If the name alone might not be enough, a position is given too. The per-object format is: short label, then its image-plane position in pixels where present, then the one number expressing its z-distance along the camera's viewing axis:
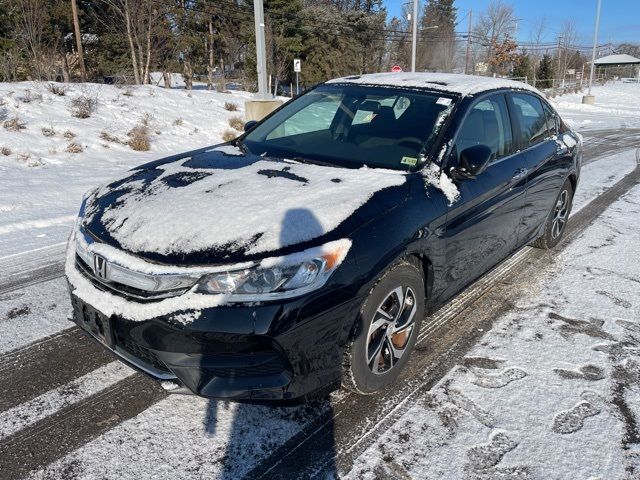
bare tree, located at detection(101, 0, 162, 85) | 21.19
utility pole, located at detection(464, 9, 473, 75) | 46.00
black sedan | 2.11
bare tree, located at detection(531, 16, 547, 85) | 56.84
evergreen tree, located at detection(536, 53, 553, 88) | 46.99
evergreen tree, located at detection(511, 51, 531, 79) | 45.84
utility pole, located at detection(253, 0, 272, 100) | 11.50
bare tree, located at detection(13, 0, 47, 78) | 17.80
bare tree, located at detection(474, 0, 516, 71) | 53.50
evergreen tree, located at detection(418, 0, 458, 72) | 51.76
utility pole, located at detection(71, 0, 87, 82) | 21.58
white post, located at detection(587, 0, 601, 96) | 32.51
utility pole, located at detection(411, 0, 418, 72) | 22.27
